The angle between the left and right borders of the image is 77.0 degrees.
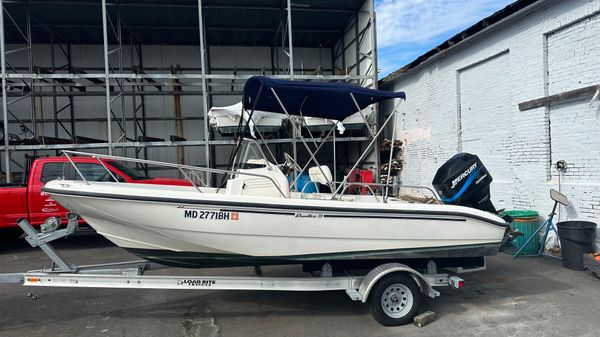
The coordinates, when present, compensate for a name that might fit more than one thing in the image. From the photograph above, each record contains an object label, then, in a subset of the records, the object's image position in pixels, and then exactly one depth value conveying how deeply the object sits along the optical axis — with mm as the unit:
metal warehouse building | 11328
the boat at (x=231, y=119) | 9781
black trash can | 5398
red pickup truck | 7086
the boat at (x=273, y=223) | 3479
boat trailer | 3605
